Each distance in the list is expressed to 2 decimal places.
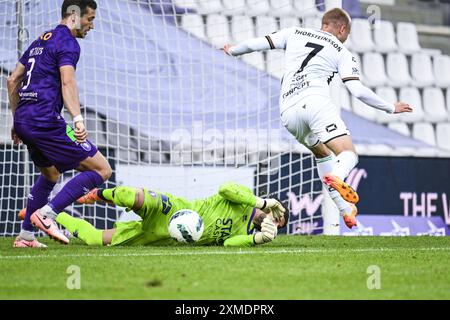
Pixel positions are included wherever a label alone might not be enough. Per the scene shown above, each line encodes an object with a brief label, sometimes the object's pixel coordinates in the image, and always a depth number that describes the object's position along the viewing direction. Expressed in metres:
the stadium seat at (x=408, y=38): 17.52
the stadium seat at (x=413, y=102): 16.61
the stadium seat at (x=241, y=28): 12.10
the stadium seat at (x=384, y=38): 17.22
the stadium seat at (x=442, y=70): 17.48
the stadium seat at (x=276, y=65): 12.24
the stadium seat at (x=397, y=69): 16.97
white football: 7.13
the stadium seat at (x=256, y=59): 12.95
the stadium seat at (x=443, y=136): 16.44
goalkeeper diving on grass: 7.16
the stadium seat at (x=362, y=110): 16.06
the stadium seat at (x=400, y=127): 16.03
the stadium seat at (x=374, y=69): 16.59
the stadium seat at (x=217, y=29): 12.26
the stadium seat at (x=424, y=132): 16.23
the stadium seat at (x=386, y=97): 16.20
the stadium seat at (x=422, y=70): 17.28
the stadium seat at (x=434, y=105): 16.89
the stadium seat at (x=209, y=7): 12.16
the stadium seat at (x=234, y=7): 12.46
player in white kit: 7.54
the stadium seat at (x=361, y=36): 16.84
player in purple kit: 7.00
